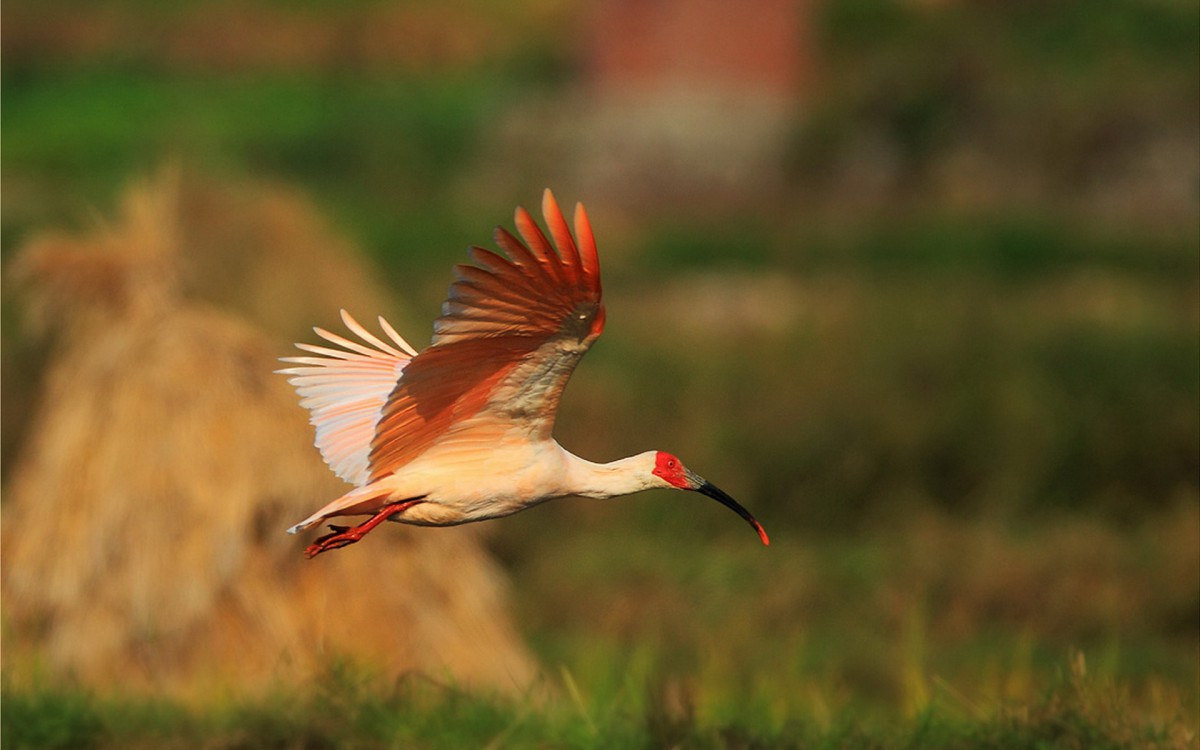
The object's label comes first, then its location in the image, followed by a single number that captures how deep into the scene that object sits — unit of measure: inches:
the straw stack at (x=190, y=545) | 844.0
